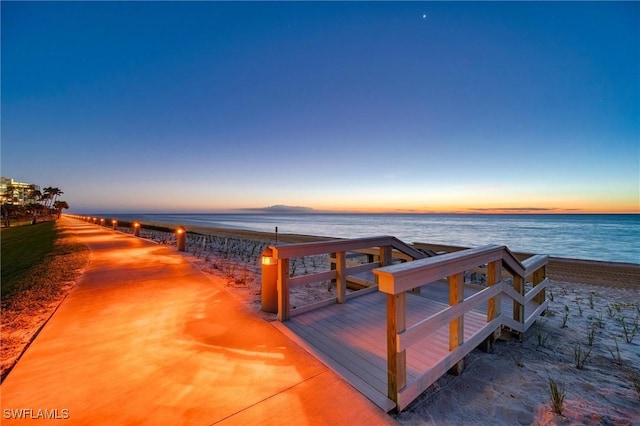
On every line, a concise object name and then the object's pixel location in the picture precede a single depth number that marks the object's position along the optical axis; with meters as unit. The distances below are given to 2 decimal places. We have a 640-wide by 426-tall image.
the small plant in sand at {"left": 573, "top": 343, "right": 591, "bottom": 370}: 3.01
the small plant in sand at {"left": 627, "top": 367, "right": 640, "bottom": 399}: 2.50
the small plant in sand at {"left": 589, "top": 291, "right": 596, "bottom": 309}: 5.54
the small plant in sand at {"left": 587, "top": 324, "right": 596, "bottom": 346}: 3.63
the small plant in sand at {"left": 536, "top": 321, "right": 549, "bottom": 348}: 3.67
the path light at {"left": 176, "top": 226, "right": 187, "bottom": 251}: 10.34
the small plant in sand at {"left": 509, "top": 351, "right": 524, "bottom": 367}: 3.04
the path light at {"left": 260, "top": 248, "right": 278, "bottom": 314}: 3.99
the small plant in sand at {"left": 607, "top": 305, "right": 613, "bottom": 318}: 4.98
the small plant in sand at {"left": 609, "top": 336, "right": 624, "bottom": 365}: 3.17
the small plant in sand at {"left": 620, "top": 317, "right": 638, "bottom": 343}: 3.85
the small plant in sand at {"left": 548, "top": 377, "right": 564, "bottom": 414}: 2.15
